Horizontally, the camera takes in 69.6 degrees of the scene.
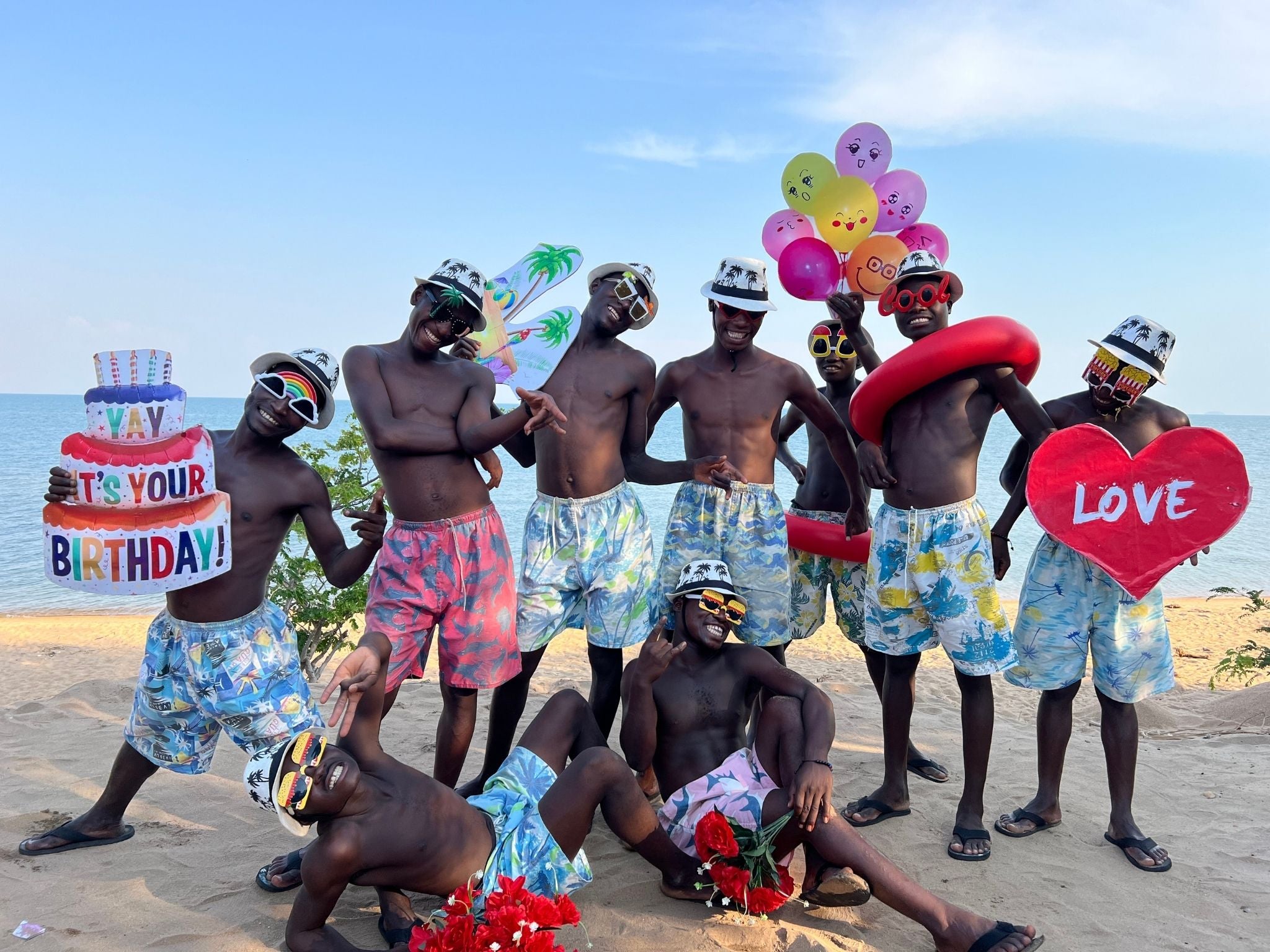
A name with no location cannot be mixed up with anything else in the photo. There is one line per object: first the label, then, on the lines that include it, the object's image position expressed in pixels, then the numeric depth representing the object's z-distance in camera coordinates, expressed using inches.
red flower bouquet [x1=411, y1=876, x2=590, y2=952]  102.0
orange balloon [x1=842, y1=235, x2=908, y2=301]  193.8
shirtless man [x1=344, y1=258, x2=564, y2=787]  155.9
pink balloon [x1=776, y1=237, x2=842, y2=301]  197.0
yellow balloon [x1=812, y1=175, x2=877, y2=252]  200.4
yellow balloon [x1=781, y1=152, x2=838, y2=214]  203.5
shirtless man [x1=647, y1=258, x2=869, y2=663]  177.6
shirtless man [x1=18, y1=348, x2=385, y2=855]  143.0
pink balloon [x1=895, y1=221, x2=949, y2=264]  206.8
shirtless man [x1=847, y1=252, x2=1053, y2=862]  160.2
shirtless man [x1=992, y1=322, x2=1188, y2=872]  161.0
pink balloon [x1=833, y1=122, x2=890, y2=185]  204.2
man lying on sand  113.2
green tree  264.5
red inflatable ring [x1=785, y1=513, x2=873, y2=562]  195.8
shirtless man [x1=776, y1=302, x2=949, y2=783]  202.7
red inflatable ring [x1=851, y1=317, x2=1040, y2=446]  161.5
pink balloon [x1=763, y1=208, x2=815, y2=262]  211.5
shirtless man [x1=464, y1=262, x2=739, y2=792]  172.1
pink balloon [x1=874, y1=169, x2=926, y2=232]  203.5
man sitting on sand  125.3
